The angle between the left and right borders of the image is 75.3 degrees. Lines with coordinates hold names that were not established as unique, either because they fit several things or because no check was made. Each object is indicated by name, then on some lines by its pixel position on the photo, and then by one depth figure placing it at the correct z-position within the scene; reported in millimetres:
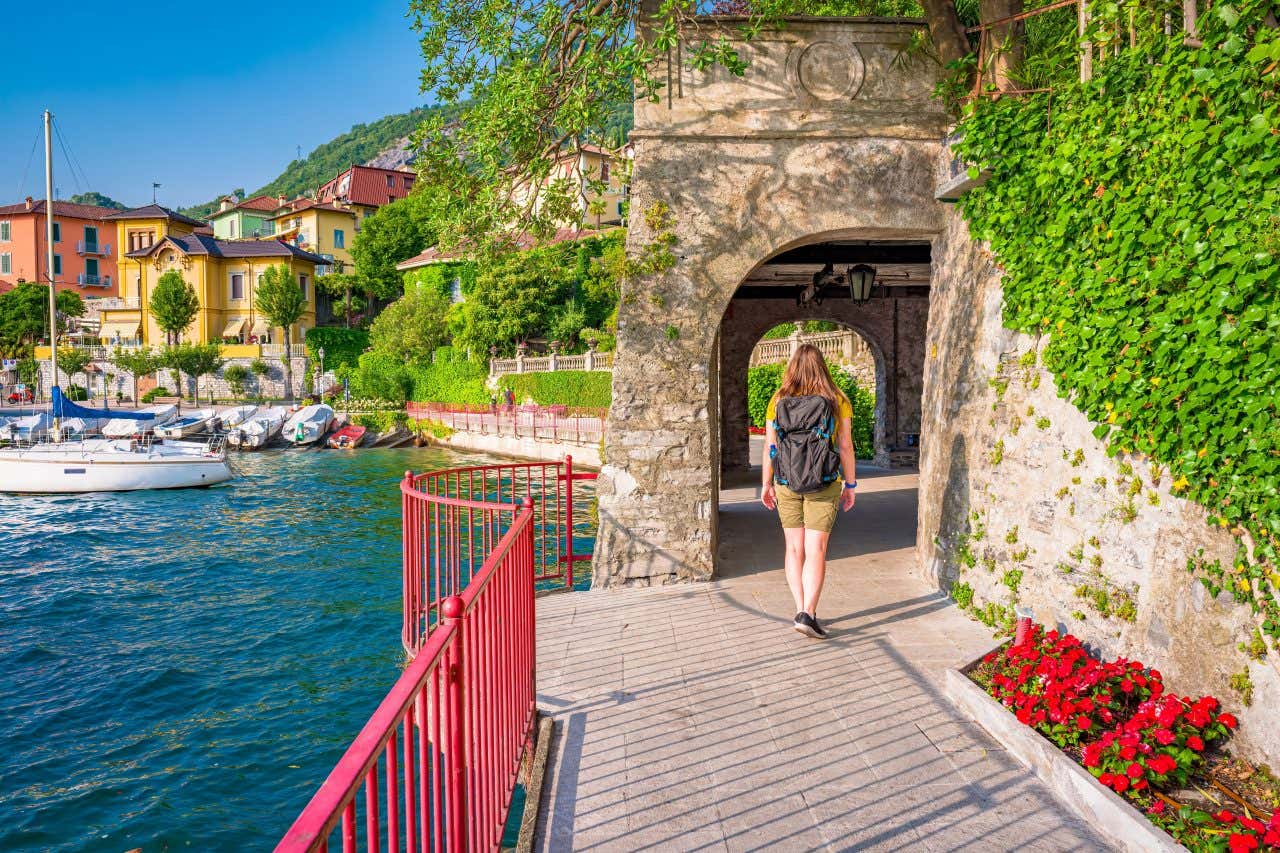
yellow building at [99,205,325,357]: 58844
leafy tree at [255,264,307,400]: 54531
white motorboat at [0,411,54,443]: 32281
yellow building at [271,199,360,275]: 71188
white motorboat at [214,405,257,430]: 40712
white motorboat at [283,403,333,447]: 38750
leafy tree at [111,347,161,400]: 52531
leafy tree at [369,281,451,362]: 48094
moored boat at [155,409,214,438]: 35781
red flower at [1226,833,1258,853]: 2803
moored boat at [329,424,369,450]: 38438
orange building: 69500
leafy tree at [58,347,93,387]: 51938
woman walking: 5445
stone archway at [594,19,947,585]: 7012
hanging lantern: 10922
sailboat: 23844
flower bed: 3084
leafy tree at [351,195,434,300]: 62719
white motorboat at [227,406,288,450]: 37906
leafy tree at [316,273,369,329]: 63588
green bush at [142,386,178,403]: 53222
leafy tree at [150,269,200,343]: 55500
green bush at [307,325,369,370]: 55344
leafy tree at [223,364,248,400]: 53812
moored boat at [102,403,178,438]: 34000
